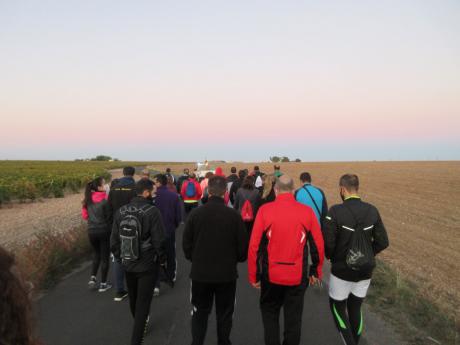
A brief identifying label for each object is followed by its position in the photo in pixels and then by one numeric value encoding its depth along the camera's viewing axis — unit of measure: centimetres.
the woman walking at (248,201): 705
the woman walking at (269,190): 610
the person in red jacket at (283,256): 371
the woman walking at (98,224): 613
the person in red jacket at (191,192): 991
